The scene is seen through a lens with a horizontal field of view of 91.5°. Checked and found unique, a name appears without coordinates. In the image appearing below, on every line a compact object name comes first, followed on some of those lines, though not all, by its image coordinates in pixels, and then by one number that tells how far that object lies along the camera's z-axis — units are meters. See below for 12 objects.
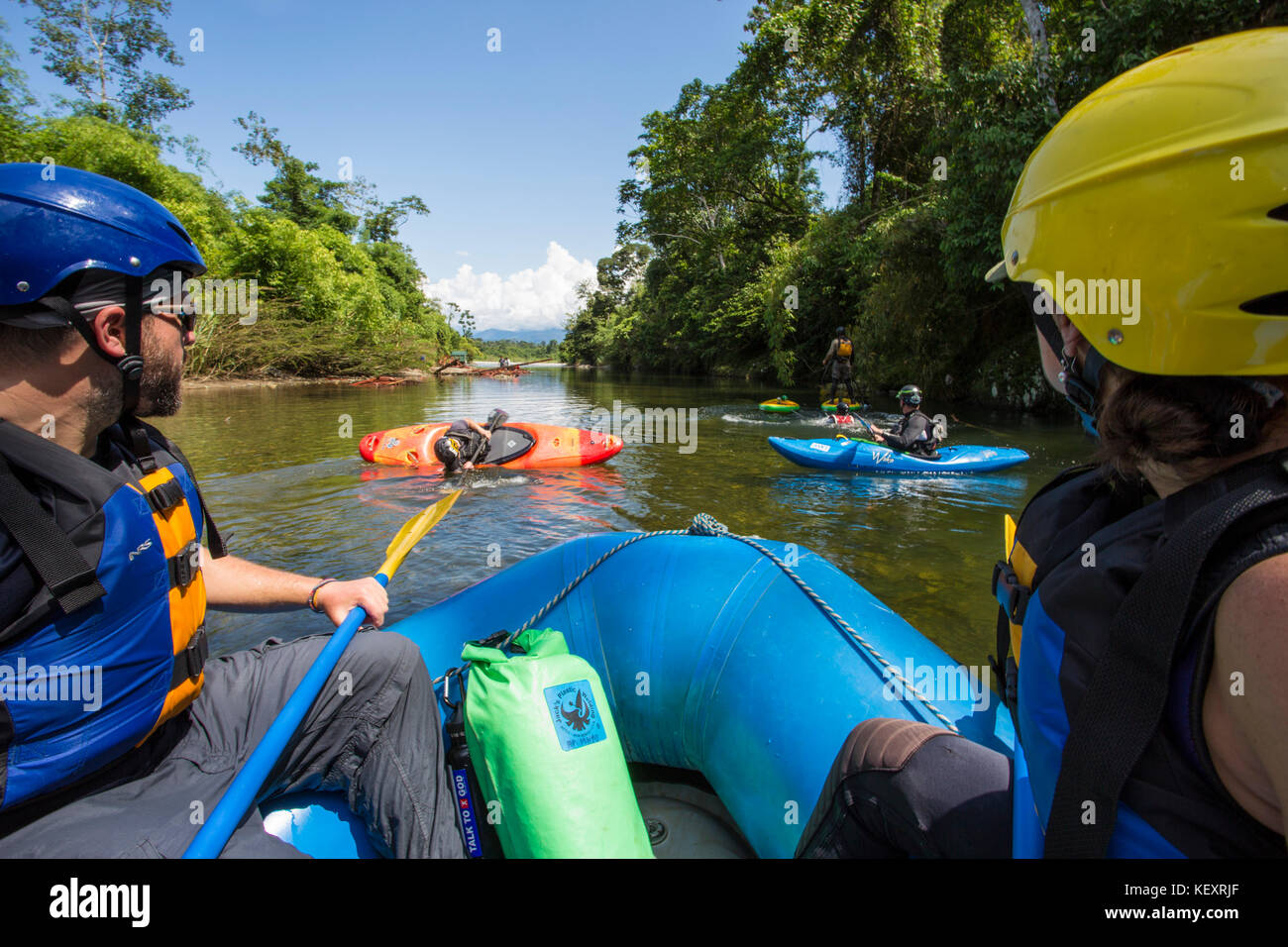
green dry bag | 1.65
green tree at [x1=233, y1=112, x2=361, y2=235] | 41.09
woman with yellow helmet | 0.72
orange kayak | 8.78
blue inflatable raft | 1.92
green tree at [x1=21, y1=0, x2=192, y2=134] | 30.09
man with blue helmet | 1.29
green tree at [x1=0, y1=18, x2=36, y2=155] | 21.38
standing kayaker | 14.78
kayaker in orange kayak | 8.36
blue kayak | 8.48
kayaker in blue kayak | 8.71
